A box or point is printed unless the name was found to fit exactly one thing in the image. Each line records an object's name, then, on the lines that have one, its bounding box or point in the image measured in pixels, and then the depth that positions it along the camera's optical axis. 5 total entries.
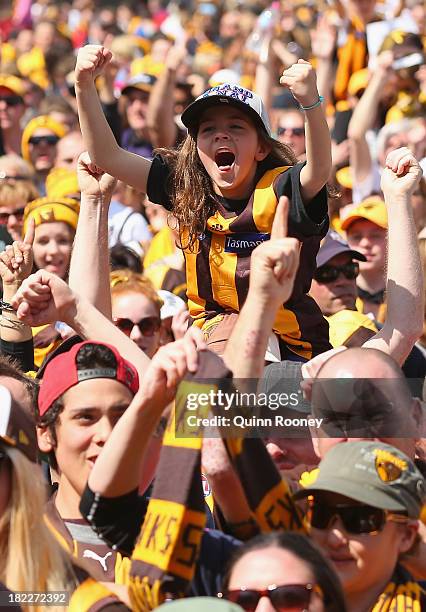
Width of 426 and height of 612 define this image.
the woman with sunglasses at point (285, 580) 5.55
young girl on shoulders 9.15
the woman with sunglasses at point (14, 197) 14.34
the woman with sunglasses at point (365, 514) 6.23
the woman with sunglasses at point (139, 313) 11.63
